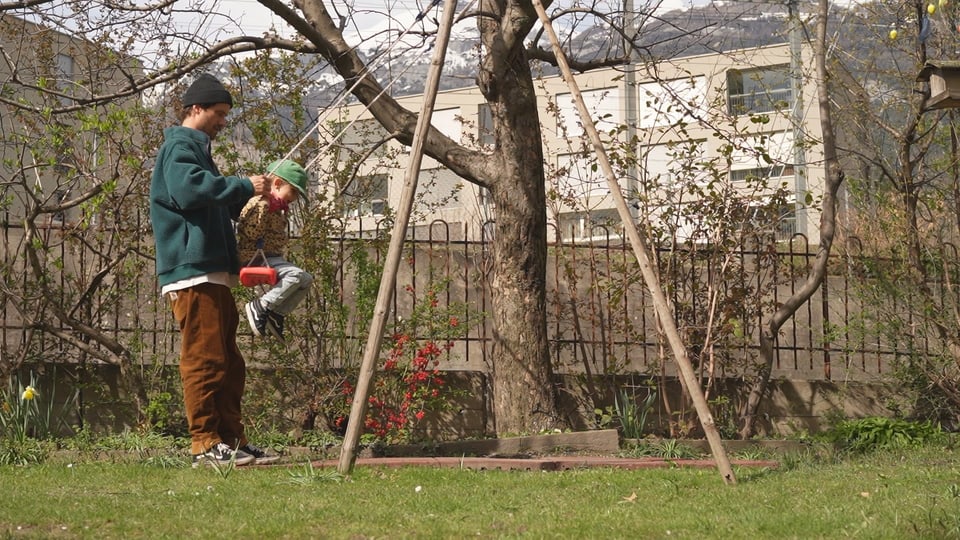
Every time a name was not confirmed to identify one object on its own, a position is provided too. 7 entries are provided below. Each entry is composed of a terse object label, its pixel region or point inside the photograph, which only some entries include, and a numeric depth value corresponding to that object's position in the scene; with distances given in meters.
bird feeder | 5.67
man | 6.29
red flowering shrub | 9.26
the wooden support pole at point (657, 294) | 6.28
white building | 9.61
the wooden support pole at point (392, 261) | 6.27
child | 6.52
